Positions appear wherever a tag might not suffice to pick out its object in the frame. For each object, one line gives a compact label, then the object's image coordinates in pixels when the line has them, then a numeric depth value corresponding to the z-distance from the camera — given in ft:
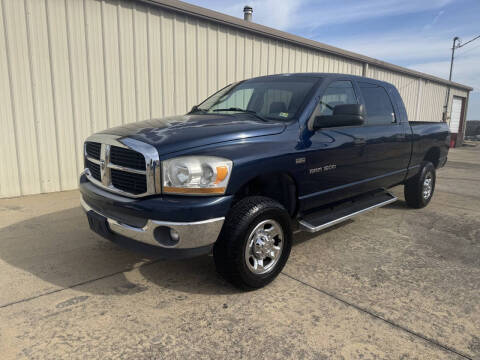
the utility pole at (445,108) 62.90
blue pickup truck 8.30
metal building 17.94
